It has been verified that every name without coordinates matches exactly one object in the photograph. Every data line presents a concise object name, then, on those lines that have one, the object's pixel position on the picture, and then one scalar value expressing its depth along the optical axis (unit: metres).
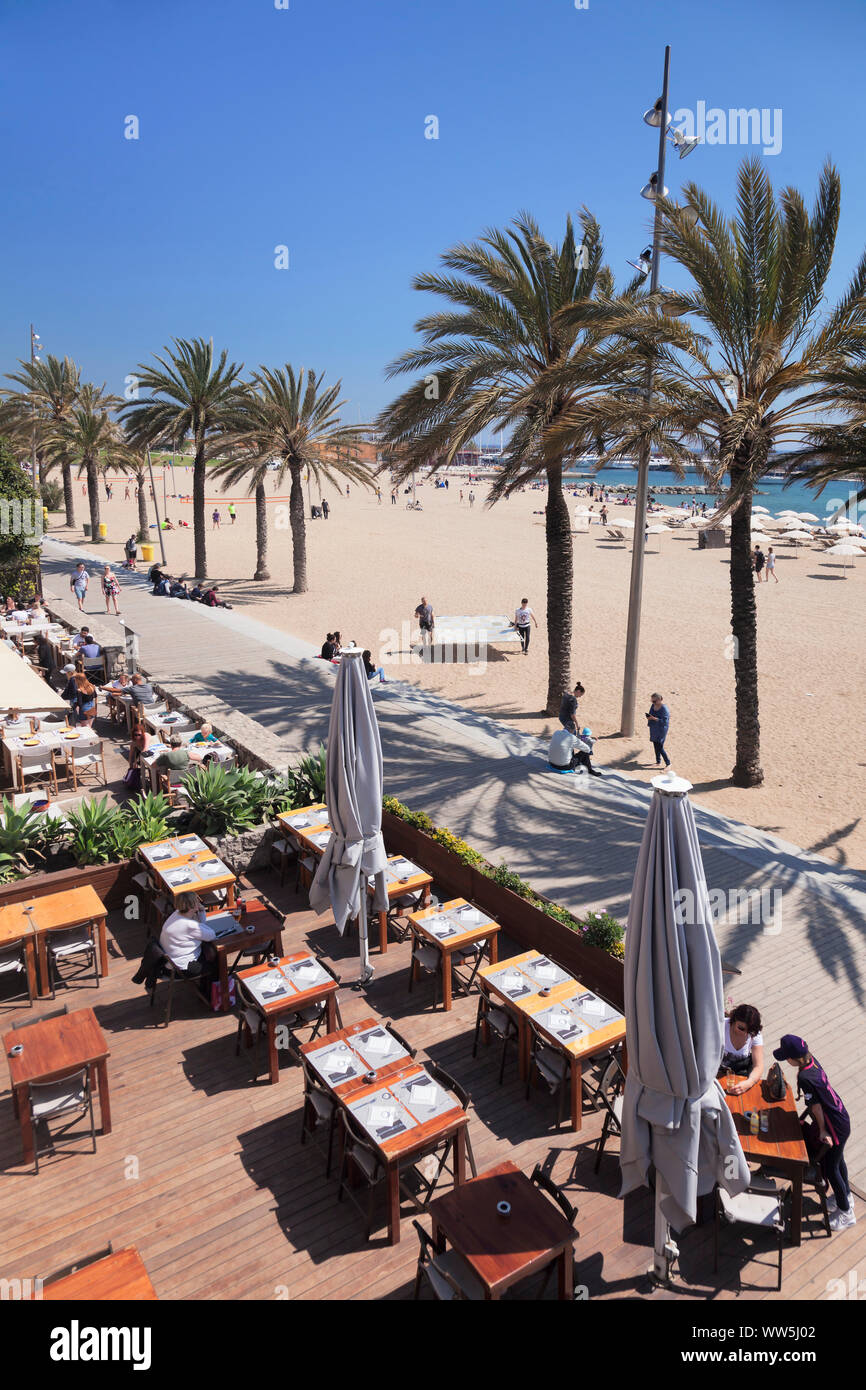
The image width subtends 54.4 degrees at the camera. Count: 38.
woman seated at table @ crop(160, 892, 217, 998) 7.39
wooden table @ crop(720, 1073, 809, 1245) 5.26
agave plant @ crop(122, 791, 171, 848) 9.44
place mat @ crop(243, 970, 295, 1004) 6.80
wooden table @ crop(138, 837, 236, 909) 8.31
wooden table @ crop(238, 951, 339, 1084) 6.63
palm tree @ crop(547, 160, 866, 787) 12.23
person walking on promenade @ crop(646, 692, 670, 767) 14.62
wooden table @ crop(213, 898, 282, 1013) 7.53
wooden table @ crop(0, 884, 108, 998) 7.52
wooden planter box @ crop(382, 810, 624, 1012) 7.43
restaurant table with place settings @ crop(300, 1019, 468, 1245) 5.36
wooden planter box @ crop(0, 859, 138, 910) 8.29
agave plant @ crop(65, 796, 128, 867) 9.17
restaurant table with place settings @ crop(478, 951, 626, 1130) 6.30
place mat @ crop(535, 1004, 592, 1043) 6.41
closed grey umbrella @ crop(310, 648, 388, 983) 7.44
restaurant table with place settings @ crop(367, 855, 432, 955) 8.63
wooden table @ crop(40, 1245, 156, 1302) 4.29
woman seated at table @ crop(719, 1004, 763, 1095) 5.88
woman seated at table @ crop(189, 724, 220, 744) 12.58
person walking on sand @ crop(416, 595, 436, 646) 24.47
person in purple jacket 5.34
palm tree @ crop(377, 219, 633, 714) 15.53
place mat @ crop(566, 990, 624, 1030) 6.62
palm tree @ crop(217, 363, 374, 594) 30.47
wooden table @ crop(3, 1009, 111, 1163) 5.85
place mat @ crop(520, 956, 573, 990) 7.11
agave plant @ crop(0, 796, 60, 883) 8.95
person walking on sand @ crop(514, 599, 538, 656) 23.25
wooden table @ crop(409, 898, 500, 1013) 7.65
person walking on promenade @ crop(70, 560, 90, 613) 24.78
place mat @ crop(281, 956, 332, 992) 6.98
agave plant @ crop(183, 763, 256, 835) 9.99
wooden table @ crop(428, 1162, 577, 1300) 4.52
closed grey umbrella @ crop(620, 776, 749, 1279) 4.60
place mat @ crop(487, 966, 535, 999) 6.92
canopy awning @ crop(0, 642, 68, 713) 11.19
